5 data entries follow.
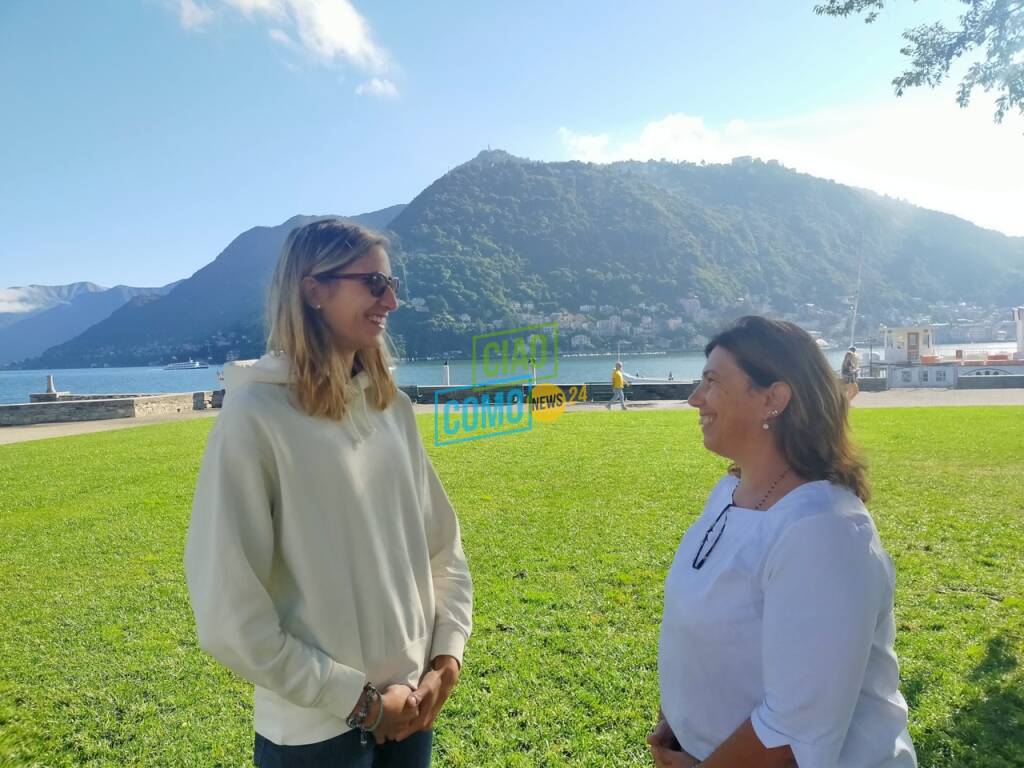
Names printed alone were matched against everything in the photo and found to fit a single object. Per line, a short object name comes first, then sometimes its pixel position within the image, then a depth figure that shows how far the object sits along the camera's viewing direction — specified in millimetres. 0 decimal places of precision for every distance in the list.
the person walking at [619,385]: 18900
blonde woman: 1384
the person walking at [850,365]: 15745
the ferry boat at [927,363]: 24609
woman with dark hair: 1188
